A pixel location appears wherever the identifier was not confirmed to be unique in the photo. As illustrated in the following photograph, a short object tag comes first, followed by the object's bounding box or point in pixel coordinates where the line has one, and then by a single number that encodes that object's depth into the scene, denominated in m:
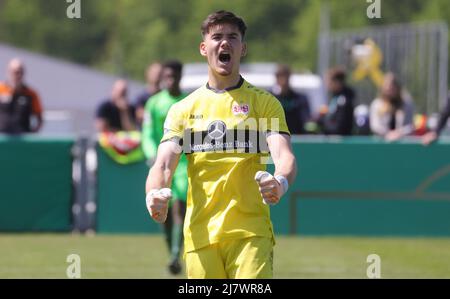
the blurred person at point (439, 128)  17.53
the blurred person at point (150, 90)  16.55
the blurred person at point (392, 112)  19.19
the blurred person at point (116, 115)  19.98
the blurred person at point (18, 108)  19.05
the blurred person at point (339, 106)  18.83
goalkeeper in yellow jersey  8.00
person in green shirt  13.80
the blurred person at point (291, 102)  18.72
